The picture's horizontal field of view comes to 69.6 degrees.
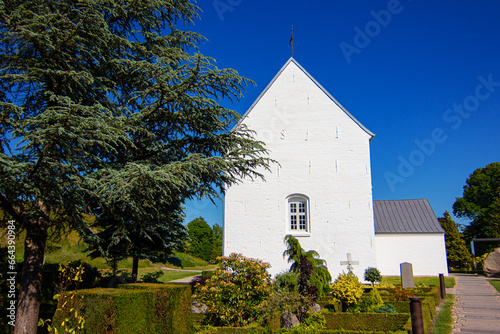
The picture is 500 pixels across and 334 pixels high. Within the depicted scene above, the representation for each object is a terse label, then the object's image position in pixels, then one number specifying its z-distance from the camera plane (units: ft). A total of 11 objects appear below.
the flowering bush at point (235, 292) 25.88
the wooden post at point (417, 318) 21.33
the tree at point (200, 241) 130.62
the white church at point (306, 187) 49.65
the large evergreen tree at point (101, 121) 19.83
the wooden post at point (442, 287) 42.84
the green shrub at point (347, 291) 30.63
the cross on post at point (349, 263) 48.44
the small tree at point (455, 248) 93.30
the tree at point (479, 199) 109.70
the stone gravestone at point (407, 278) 45.64
